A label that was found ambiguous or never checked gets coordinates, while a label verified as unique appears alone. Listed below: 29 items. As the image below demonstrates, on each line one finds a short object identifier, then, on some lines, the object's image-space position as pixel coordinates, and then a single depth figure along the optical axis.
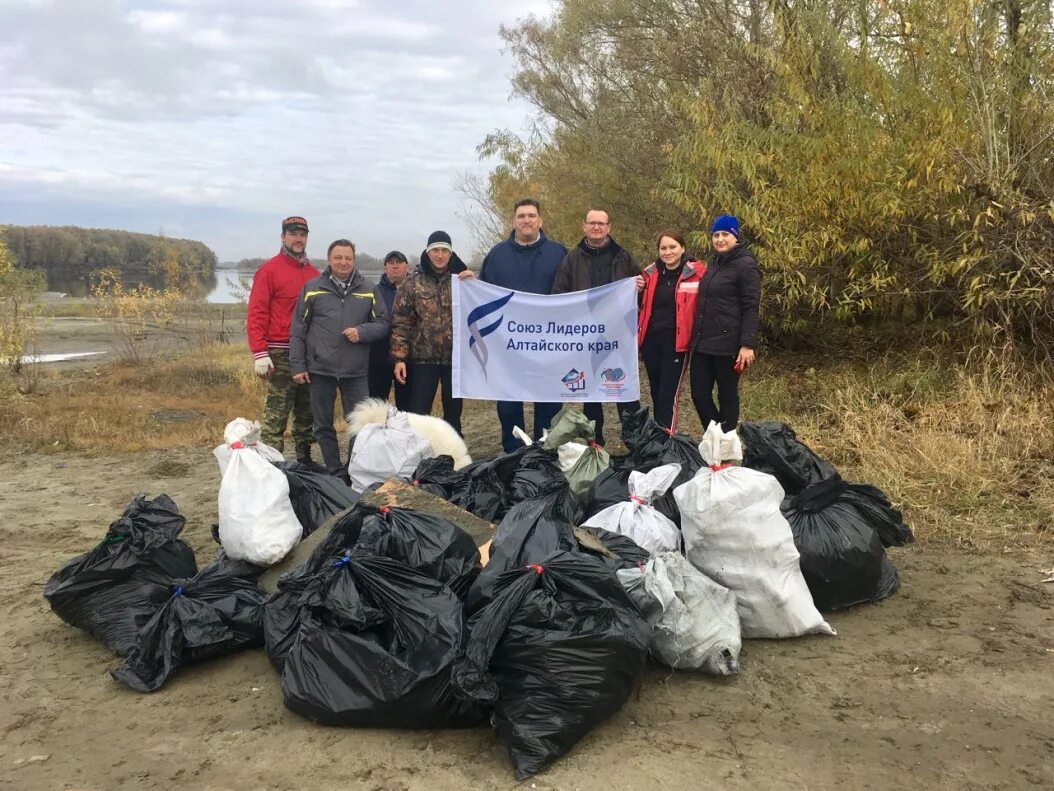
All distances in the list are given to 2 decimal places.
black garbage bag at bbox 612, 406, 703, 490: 4.27
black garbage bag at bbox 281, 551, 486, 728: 2.71
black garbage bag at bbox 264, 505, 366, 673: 3.11
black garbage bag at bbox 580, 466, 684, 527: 3.97
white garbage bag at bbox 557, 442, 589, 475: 4.50
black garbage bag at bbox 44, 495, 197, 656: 3.46
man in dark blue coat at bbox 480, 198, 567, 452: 5.69
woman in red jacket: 5.32
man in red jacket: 5.86
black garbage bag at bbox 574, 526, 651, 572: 3.27
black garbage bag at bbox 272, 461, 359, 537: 4.03
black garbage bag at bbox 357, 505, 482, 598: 3.17
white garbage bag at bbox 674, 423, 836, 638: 3.32
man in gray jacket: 5.52
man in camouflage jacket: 5.61
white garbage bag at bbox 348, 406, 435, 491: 4.80
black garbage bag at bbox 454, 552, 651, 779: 2.57
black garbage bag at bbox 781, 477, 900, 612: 3.54
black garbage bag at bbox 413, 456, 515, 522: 4.19
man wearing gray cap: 6.01
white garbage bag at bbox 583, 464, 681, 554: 3.66
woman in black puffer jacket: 5.04
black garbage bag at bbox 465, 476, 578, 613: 2.98
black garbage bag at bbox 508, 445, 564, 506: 4.28
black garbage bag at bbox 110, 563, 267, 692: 3.14
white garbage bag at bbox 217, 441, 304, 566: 3.64
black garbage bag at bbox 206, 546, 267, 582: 3.63
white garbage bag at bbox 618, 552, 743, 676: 3.03
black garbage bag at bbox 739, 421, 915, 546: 3.90
